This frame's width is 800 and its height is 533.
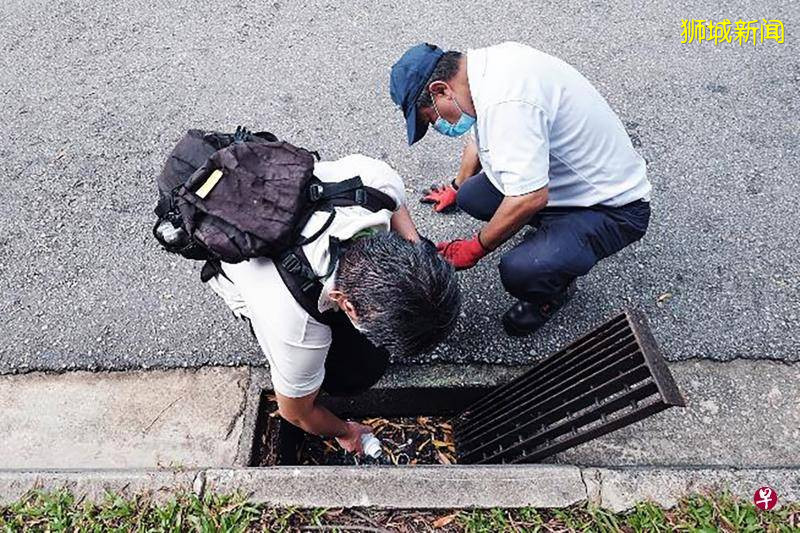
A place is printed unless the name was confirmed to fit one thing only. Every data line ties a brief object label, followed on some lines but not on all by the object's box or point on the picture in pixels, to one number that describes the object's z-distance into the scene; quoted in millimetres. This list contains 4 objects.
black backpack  1649
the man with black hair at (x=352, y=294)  1633
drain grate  1936
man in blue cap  2199
